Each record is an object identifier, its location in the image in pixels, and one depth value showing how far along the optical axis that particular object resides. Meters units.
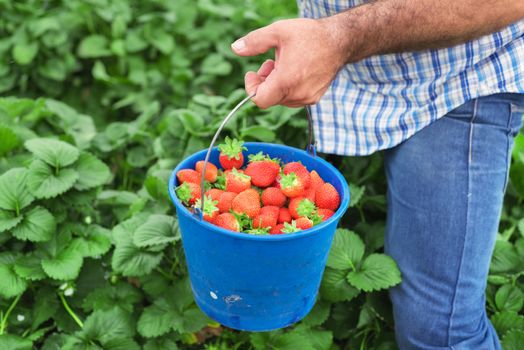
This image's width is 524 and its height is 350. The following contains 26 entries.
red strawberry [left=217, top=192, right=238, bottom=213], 1.77
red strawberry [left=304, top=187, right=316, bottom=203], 1.80
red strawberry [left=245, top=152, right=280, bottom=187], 1.81
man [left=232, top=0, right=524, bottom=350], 1.86
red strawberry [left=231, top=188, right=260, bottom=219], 1.76
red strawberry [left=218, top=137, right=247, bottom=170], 1.81
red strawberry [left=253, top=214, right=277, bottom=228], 1.77
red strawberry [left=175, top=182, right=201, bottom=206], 1.76
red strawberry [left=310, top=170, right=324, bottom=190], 1.81
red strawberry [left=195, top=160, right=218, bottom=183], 1.82
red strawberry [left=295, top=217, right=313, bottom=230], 1.74
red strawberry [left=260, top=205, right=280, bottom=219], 1.77
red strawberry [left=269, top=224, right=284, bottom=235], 1.76
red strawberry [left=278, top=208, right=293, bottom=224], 1.79
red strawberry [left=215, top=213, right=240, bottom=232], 1.74
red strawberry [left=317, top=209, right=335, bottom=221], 1.78
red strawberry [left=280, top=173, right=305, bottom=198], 1.78
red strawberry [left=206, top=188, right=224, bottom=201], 1.79
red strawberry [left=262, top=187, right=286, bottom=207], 1.80
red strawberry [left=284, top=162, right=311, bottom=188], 1.80
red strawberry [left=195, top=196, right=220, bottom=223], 1.73
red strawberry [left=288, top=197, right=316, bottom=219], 1.75
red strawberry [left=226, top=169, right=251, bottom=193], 1.79
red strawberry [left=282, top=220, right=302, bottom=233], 1.73
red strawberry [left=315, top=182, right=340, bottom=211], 1.80
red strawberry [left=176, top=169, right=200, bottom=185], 1.80
